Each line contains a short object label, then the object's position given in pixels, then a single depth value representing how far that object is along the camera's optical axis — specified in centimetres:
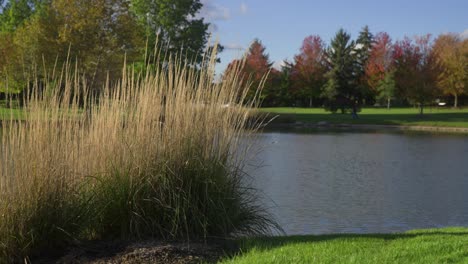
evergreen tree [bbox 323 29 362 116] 5166
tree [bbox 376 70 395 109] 5159
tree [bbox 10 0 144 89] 2770
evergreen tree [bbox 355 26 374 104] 6119
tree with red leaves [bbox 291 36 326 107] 6006
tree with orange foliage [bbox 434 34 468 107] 5059
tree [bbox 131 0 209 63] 3888
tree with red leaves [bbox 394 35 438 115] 4416
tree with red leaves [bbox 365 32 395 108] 5628
